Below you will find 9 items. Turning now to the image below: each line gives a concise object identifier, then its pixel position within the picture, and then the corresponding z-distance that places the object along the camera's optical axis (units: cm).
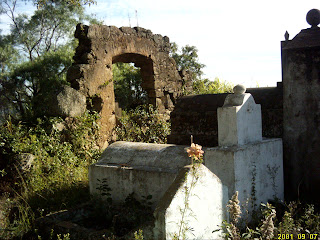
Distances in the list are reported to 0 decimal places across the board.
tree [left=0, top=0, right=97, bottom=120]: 1666
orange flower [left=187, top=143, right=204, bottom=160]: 325
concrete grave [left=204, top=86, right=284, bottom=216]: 431
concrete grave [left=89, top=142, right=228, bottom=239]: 336
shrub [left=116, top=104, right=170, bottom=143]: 997
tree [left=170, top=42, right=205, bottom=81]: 1855
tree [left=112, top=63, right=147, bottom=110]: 1666
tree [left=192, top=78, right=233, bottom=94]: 1200
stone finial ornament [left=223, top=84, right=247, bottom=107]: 453
